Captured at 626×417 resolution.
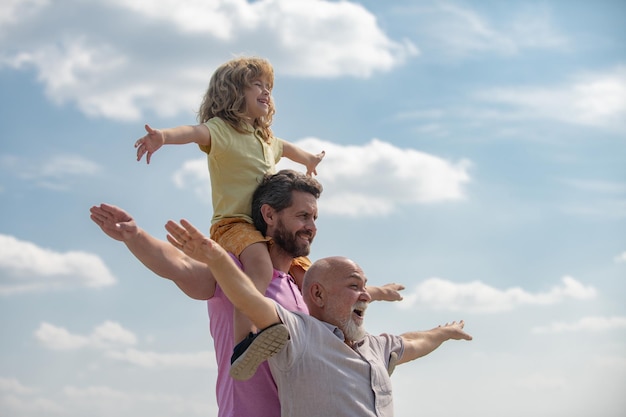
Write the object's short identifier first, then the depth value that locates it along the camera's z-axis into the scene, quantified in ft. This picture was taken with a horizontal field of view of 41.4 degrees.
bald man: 15.57
